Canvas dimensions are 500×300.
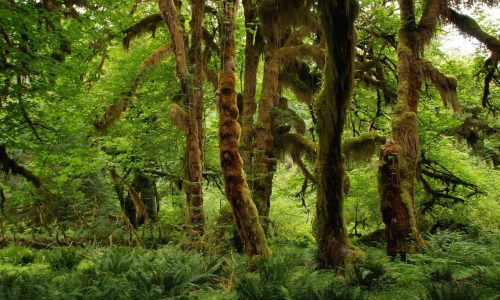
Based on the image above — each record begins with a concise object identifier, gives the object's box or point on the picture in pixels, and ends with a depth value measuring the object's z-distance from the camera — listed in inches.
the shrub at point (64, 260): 352.2
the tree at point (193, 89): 384.2
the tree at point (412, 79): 357.7
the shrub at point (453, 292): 180.9
